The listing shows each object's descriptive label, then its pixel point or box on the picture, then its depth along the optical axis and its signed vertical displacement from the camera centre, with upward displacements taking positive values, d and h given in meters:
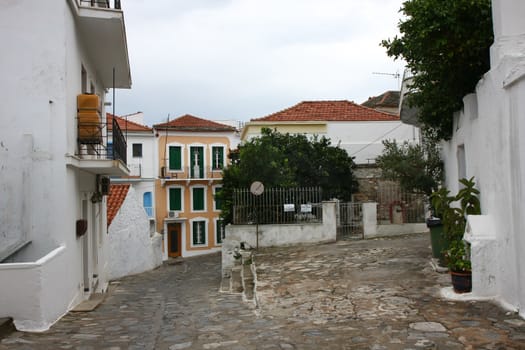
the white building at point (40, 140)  8.44 +1.12
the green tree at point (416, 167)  14.79 +0.88
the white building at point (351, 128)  27.62 +3.90
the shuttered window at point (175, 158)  33.81 +2.95
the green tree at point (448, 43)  8.52 +2.70
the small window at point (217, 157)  34.66 +3.02
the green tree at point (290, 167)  18.06 +1.28
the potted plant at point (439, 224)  8.91 -0.57
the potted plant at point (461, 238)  7.80 -0.74
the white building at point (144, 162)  33.09 +2.68
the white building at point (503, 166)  6.55 +0.39
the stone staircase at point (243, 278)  10.34 -1.89
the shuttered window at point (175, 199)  33.81 +0.20
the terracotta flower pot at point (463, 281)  7.75 -1.34
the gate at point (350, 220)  17.64 -0.78
